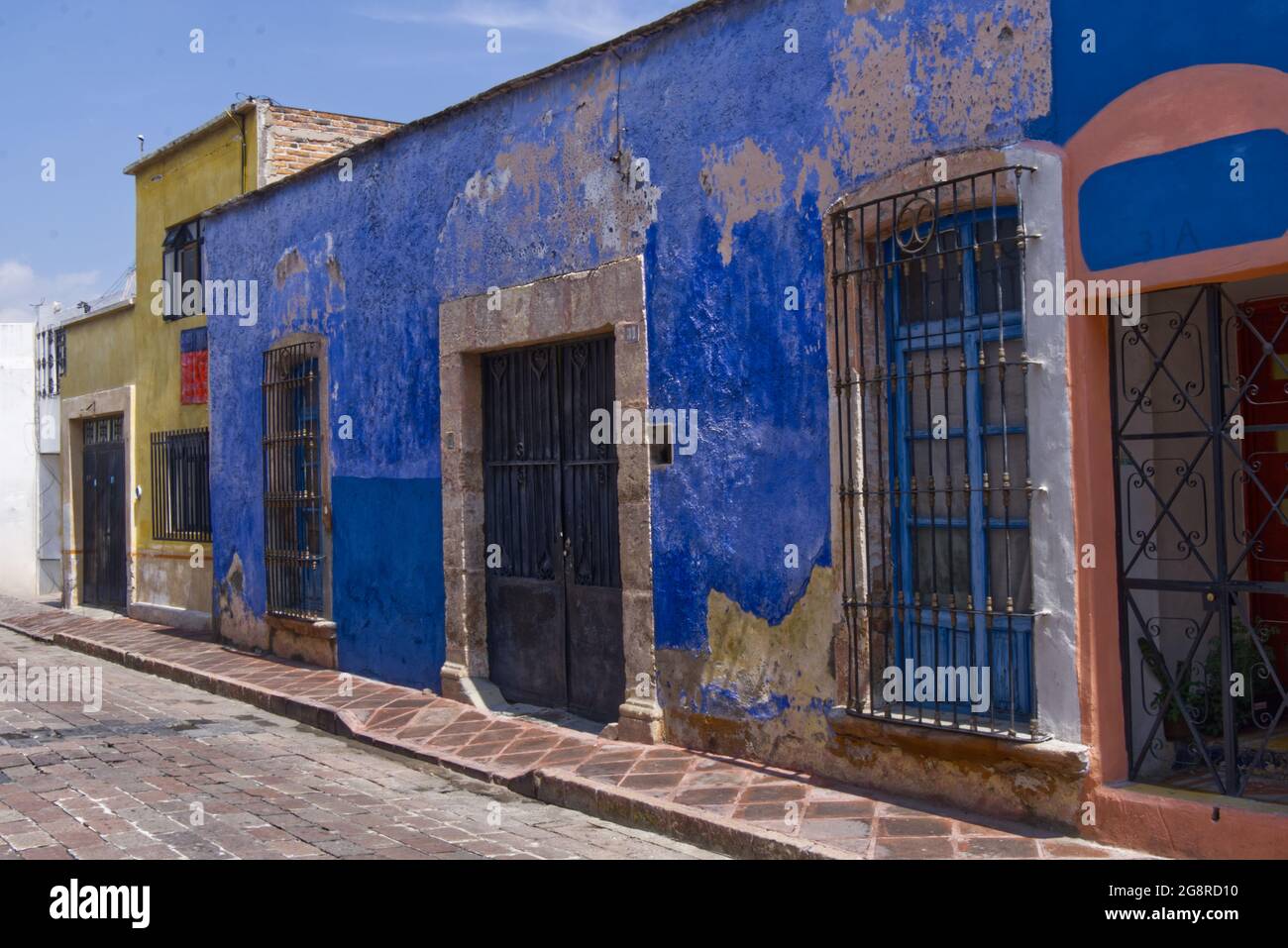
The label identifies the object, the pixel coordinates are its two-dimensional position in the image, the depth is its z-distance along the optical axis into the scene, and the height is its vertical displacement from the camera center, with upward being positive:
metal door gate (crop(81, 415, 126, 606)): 17.22 -0.03
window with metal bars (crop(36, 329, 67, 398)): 19.33 +2.30
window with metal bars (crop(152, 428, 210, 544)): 14.72 +0.27
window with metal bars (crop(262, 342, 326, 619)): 11.74 +0.21
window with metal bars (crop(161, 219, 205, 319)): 15.12 +2.89
